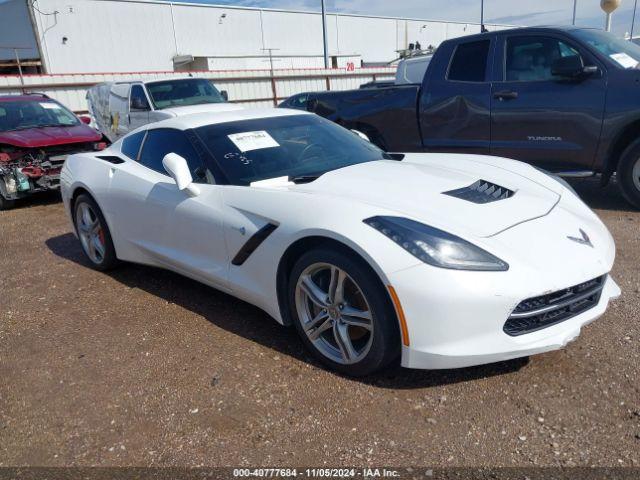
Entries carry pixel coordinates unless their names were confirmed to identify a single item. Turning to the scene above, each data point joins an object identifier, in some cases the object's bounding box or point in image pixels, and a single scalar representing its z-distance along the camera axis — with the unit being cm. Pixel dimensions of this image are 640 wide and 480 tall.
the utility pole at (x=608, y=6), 1176
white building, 2988
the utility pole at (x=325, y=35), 2658
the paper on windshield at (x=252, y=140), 357
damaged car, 762
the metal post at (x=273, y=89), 1866
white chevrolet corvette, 241
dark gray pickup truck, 533
